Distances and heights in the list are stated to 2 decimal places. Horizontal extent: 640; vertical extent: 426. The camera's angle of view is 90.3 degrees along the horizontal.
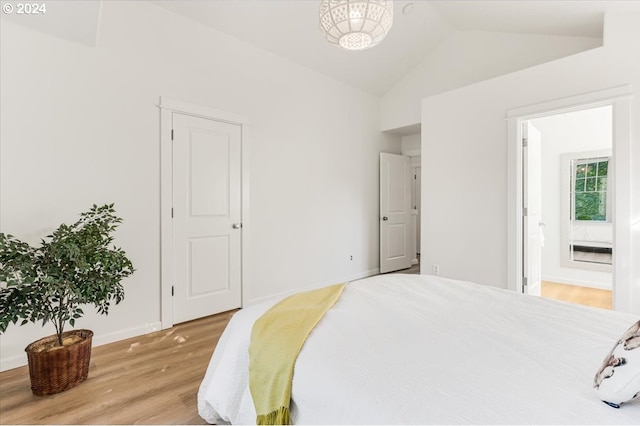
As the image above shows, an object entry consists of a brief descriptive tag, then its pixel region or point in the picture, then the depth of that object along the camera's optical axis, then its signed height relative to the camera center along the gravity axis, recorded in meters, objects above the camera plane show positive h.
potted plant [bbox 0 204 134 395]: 1.81 -0.46
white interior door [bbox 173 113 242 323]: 3.06 -0.05
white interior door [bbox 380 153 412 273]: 5.18 +0.01
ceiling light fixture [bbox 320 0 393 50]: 1.78 +1.11
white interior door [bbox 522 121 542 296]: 3.22 +0.01
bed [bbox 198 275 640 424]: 0.78 -0.46
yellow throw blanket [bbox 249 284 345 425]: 1.07 -0.52
